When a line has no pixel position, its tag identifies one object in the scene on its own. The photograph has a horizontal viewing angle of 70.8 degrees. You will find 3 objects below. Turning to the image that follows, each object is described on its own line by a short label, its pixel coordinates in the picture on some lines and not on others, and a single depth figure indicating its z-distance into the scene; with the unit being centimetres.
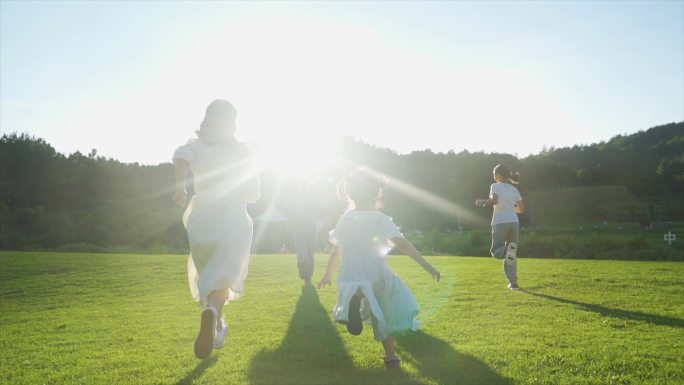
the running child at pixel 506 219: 1038
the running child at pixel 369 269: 500
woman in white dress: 549
